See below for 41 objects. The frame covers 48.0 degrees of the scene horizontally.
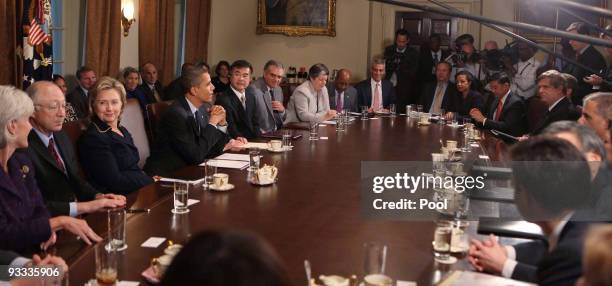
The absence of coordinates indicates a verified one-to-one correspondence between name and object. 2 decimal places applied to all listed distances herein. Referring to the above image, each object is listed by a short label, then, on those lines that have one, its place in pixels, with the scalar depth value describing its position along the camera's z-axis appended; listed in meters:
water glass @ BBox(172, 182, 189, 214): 2.66
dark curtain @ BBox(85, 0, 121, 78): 7.13
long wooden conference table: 2.09
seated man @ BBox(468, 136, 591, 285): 1.83
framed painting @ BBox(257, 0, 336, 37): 10.50
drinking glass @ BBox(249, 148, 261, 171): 3.41
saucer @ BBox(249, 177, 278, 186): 3.19
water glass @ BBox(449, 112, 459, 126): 6.14
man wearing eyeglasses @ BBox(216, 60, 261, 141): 5.50
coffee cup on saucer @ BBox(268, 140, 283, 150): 4.21
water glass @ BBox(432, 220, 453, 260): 2.19
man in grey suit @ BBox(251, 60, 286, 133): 5.97
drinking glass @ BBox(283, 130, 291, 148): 4.34
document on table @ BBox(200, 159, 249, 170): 3.63
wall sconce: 7.90
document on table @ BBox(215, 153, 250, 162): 3.90
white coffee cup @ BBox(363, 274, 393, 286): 1.86
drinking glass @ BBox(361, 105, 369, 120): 6.52
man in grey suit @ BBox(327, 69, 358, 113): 7.59
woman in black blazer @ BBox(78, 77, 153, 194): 3.58
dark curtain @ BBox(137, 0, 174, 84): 8.54
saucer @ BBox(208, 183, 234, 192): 3.05
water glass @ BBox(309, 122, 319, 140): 4.92
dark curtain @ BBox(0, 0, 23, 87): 5.68
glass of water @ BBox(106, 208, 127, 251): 2.14
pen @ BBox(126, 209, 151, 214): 2.66
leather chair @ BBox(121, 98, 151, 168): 4.44
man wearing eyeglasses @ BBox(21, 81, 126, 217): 3.12
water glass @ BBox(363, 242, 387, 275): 1.93
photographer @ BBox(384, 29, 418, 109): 9.64
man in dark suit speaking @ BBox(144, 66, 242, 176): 4.25
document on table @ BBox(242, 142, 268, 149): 4.39
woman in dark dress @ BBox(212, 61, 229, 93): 9.55
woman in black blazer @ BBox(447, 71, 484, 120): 7.25
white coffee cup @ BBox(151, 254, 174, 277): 1.91
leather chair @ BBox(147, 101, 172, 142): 4.90
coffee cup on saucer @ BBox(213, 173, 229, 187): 3.07
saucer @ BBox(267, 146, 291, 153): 4.20
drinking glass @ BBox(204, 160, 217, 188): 3.15
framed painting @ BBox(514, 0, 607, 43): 9.27
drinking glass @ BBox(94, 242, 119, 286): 1.85
